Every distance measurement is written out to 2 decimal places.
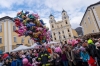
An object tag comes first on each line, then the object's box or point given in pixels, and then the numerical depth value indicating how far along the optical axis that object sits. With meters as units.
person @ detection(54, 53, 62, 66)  3.55
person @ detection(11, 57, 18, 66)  3.69
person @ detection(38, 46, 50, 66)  3.51
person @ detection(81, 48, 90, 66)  3.33
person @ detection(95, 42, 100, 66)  3.20
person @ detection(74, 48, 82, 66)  3.50
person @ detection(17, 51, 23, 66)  3.74
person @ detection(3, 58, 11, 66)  3.78
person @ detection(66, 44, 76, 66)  3.43
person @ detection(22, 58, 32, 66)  3.63
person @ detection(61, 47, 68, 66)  3.57
